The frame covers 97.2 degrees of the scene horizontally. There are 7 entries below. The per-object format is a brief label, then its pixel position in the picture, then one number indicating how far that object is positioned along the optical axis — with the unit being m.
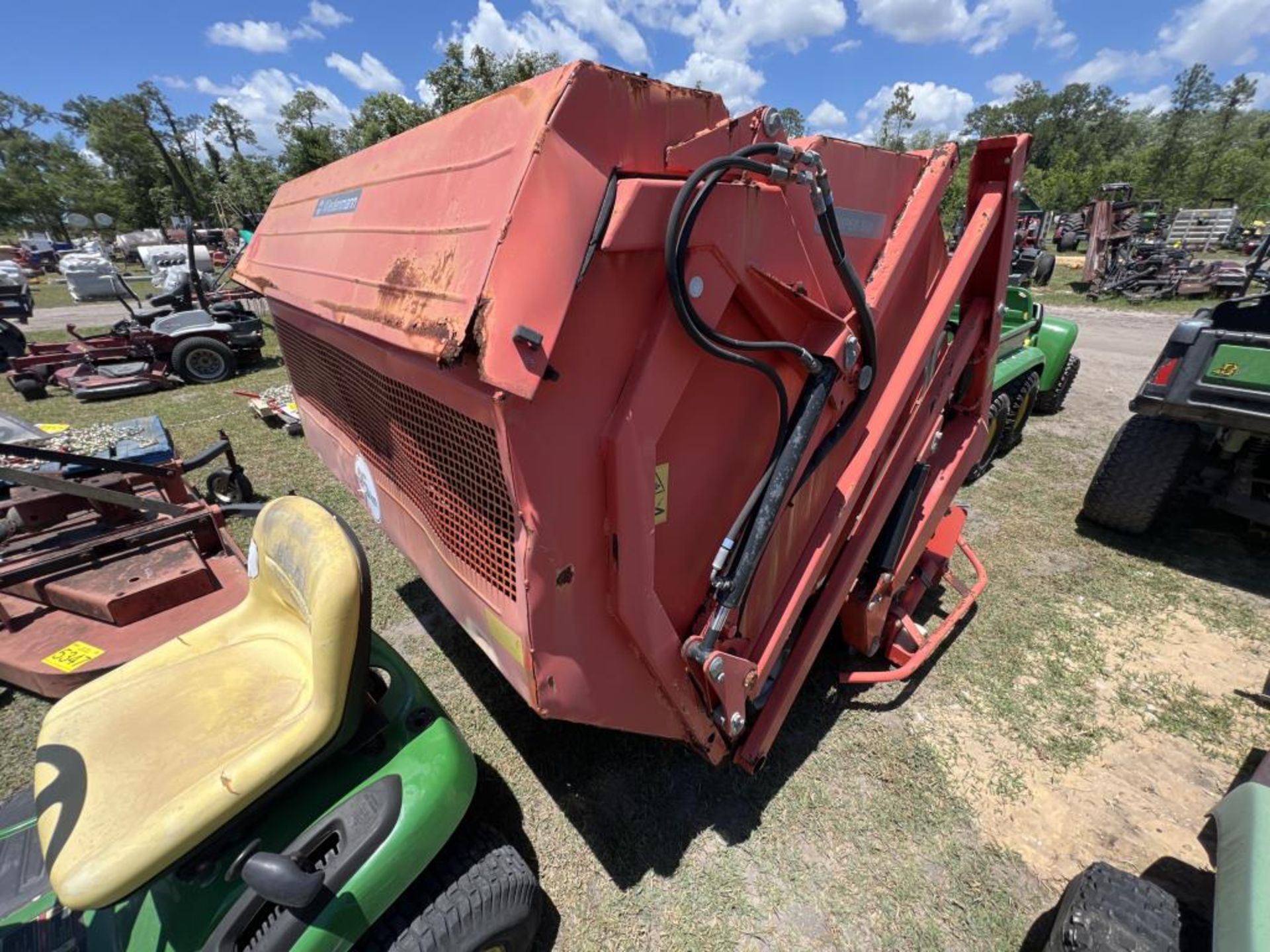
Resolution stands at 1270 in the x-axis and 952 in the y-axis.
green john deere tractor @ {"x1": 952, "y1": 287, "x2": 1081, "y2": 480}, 4.83
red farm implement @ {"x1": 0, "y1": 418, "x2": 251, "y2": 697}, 2.56
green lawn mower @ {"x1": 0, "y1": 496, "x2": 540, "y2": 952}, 1.36
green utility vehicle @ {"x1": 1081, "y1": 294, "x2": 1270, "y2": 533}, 3.21
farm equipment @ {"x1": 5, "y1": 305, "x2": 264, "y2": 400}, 8.20
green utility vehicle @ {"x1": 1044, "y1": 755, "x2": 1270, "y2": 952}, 1.13
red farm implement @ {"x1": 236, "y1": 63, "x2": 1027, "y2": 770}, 1.23
